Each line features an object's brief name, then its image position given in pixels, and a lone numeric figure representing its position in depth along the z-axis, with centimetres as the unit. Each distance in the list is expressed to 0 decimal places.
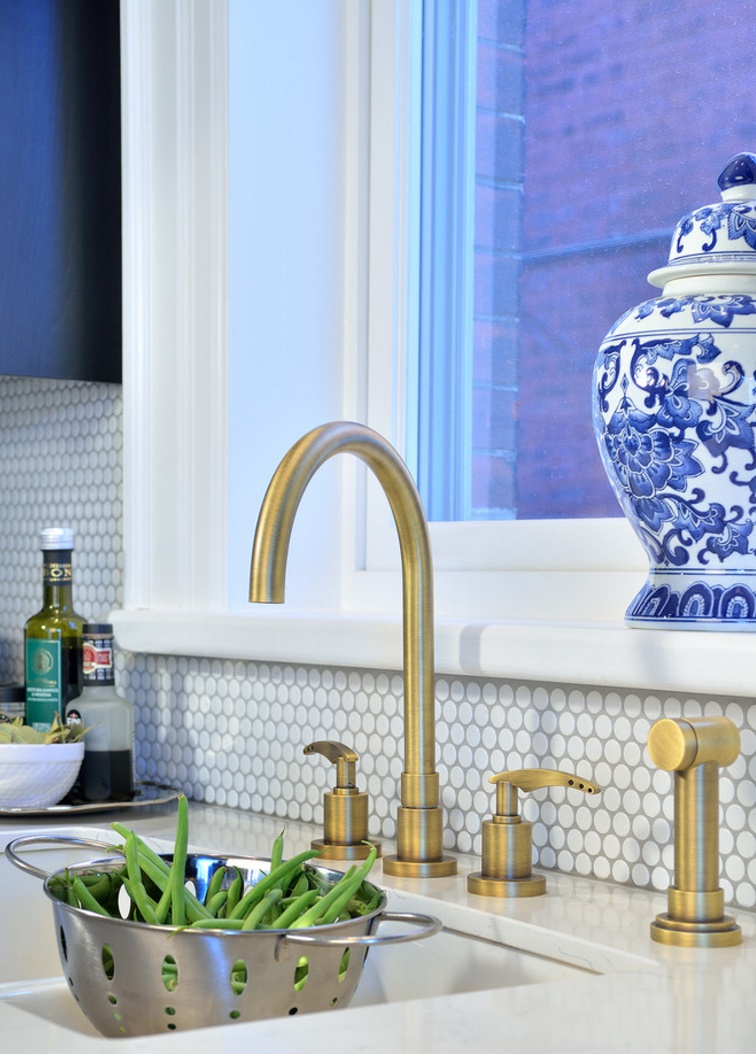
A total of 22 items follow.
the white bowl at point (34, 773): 237
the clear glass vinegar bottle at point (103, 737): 243
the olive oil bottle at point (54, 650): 254
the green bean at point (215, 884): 197
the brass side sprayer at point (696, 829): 186
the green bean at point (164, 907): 187
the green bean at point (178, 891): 187
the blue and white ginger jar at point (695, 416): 198
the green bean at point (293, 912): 186
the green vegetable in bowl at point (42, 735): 242
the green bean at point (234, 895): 192
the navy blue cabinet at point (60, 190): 260
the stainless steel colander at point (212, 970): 179
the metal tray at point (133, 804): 236
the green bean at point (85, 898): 190
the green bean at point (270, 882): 189
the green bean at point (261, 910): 183
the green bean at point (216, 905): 193
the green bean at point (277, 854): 193
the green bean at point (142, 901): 186
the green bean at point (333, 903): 185
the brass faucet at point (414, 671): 212
